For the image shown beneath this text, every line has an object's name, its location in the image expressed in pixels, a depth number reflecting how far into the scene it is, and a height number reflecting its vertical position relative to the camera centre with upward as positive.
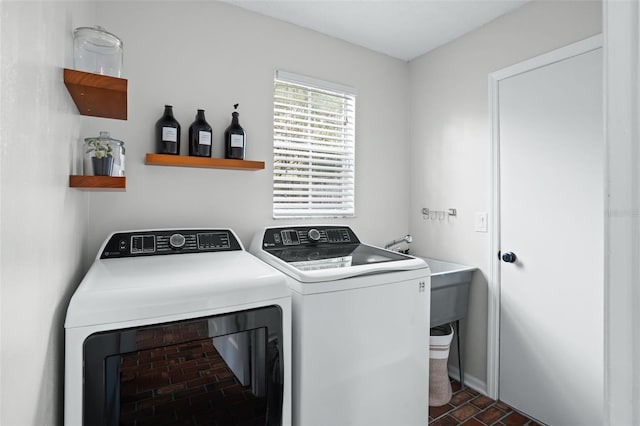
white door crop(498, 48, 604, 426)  1.79 -0.14
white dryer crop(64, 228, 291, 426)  1.07 -0.45
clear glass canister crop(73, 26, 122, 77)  1.20 +0.57
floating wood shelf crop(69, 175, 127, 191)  1.21 +0.11
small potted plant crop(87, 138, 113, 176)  1.33 +0.21
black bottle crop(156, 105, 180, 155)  1.84 +0.42
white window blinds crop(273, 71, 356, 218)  2.32 +0.46
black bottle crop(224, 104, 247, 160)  2.02 +0.42
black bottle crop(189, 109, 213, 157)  1.92 +0.42
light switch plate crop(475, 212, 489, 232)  2.28 -0.05
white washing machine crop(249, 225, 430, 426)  1.42 -0.55
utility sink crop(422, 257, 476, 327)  2.16 -0.51
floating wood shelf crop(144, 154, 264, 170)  1.81 +0.28
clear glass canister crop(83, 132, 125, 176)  1.33 +0.22
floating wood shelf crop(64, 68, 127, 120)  1.03 +0.38
